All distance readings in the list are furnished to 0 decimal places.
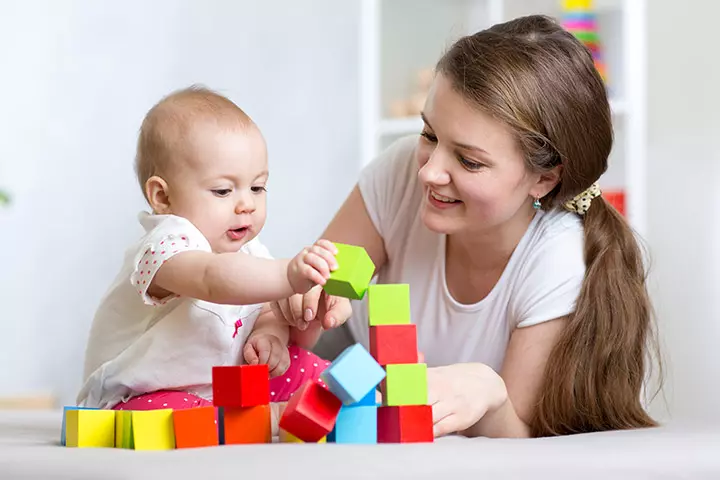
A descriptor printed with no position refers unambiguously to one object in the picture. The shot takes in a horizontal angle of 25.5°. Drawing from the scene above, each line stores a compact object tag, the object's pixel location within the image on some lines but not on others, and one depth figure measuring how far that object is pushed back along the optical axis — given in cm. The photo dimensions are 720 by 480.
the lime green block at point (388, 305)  155
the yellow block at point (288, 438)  156
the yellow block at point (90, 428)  160
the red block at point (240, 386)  154
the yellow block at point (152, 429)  154
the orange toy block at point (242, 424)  156
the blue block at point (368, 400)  156
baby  170
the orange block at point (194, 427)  154
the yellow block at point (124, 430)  157
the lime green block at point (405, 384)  154
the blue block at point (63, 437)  163
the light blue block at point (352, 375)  150
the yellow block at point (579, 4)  366
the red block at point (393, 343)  155
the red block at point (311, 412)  151
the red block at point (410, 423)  154
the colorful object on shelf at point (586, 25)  364
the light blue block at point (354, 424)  156
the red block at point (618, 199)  354
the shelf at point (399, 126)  394
